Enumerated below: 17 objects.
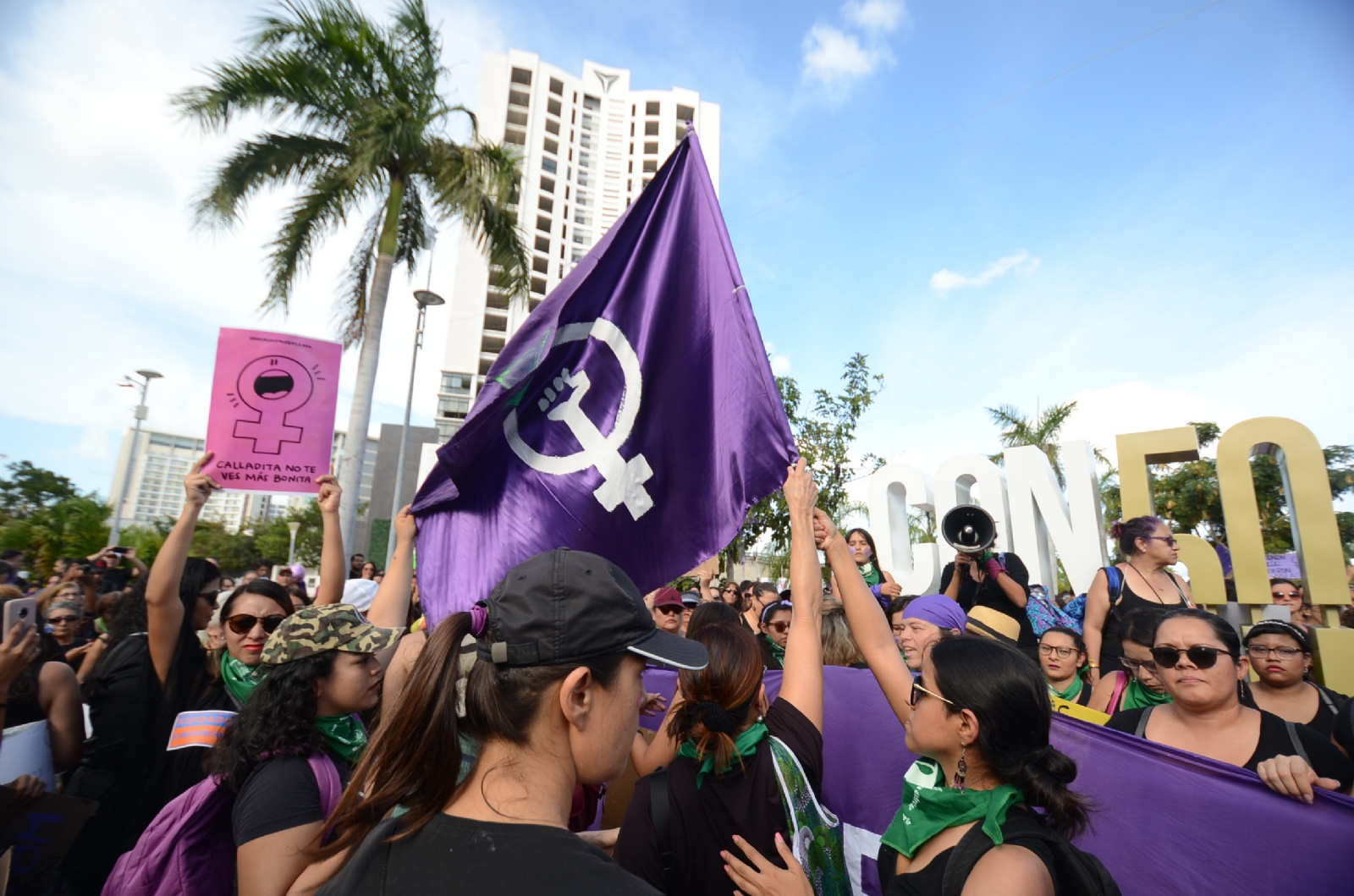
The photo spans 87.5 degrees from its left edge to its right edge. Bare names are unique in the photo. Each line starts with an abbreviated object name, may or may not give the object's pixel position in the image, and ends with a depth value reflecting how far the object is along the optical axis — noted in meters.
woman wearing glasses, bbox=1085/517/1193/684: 4.43
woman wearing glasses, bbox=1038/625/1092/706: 4.15
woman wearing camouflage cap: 1.78
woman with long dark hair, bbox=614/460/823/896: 1.96
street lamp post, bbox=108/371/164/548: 23.42
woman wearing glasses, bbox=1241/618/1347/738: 3.18
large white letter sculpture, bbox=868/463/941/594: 11.48
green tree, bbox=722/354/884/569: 16.02
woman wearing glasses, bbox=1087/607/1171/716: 3.46
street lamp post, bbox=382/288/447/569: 17.51
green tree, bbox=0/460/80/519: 42.06
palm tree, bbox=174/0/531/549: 10.58
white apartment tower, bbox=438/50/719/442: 59.90
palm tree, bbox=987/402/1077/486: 24.62
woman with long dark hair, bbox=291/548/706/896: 1.16
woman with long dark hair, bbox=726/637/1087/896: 1.59
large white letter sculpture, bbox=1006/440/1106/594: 9.84
